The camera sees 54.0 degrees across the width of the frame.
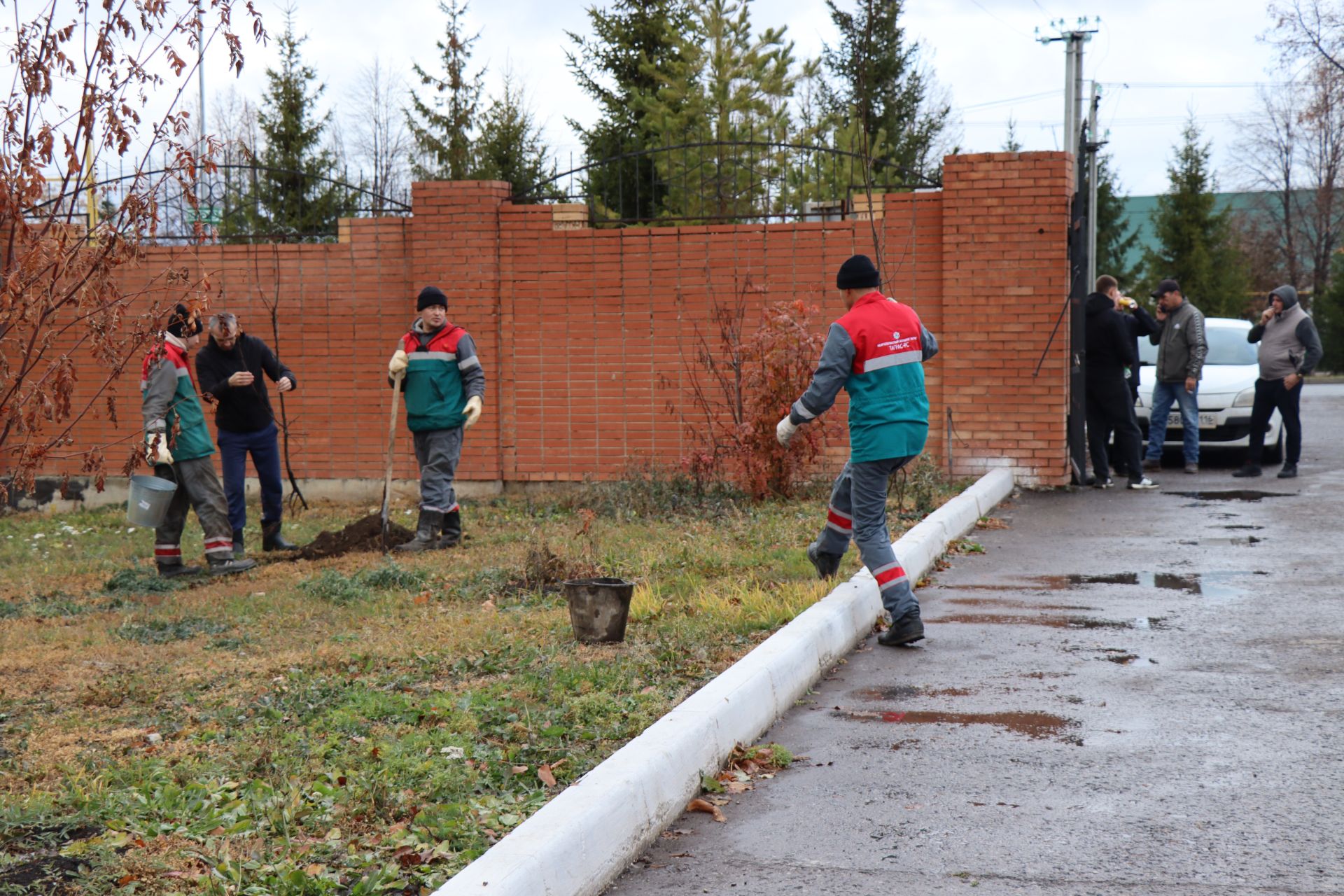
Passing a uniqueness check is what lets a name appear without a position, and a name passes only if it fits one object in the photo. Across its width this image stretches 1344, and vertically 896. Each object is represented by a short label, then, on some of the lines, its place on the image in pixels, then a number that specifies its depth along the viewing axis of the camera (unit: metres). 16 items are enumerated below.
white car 14.16
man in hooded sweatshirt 12.78
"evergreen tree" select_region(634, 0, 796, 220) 23.52
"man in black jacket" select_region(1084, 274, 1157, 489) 12.16
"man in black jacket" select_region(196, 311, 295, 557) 9.84
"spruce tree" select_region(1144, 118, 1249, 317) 41.19
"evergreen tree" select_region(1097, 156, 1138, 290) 42.22
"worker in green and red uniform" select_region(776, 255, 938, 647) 6.60
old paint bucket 6.12
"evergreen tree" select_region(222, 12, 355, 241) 18.23
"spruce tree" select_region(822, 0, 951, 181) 28.83
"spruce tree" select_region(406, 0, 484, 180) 28.53
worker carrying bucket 9.36
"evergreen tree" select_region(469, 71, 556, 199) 24.73
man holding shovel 9.95
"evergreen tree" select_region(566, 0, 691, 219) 24.61
